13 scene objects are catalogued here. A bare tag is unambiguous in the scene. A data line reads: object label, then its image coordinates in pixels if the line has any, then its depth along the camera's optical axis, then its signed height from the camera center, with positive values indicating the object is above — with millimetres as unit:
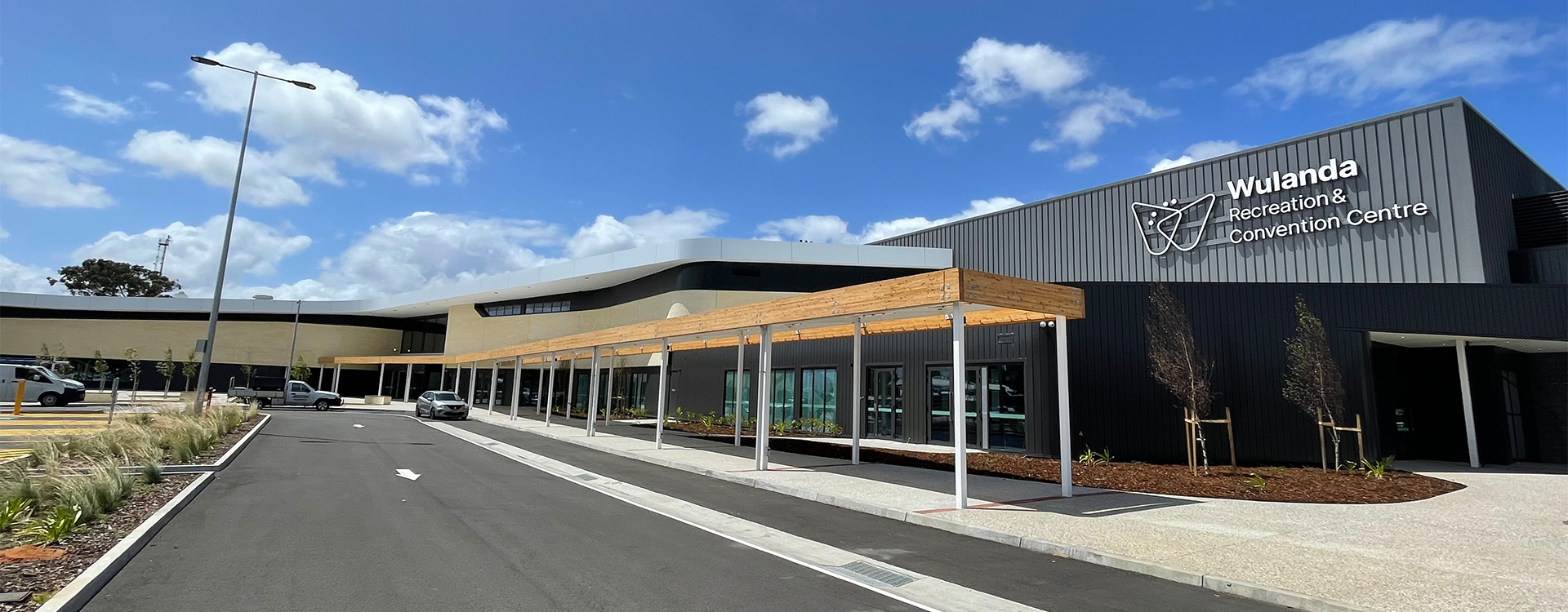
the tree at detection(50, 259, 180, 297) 78500 +11067
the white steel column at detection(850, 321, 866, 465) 15453 -213
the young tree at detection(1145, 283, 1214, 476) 14359 +1070
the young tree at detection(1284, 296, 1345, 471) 14227 +734
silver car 34531 -739
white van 31109 -288
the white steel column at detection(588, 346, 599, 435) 24125 +19
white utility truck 41969 -547
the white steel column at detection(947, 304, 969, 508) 10461 -342
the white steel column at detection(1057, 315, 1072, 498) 11562 -237
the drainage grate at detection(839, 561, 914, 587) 6758 -1641
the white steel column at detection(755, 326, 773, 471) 15031 +164
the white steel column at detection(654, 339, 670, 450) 19781 +443
